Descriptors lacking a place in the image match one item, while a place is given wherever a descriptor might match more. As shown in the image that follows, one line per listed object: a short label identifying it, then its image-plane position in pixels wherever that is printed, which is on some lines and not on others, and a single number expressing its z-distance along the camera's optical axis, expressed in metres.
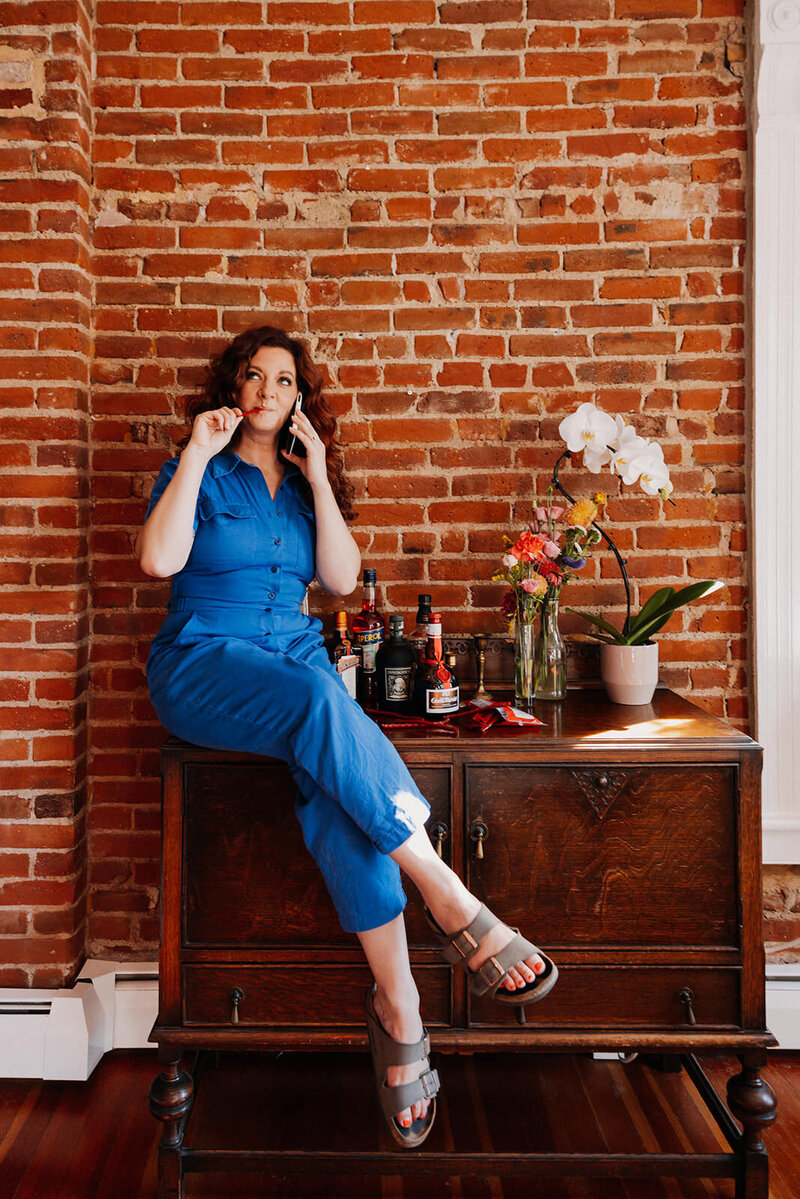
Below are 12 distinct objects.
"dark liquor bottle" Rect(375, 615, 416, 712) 1.94
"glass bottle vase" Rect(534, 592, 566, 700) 2.05
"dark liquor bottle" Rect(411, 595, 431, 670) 1.95
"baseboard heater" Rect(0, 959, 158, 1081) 2.06
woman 1.52
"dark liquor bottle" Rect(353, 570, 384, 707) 2.04
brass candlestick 2.10
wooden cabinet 1.69
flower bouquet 2.00
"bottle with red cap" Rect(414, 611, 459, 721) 1.88
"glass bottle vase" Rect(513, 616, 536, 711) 2.03
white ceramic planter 2.00
